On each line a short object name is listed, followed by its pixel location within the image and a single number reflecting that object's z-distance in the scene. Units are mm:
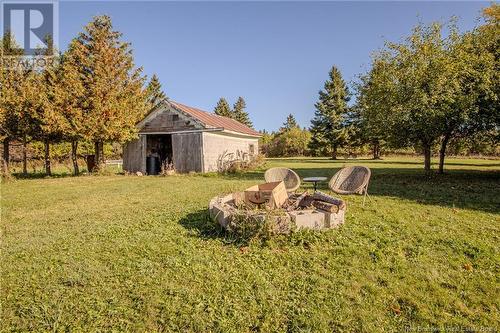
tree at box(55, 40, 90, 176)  16016
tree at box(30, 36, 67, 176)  15578
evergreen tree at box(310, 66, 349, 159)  39031
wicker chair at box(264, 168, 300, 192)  8288
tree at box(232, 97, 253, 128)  62031
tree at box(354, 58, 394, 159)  14666
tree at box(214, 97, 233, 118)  60844
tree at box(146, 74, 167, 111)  45531
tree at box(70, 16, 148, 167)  16781
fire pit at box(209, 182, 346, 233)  5340
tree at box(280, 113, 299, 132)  66562
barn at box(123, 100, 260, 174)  17734
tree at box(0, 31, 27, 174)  15586
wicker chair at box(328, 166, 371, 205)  8352
